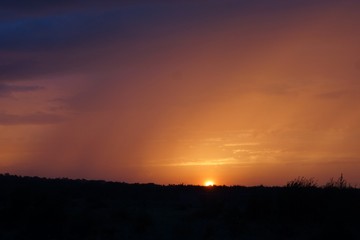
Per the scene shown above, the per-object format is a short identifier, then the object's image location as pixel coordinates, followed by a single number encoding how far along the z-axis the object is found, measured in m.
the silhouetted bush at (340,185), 36.72
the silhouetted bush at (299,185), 35.67
